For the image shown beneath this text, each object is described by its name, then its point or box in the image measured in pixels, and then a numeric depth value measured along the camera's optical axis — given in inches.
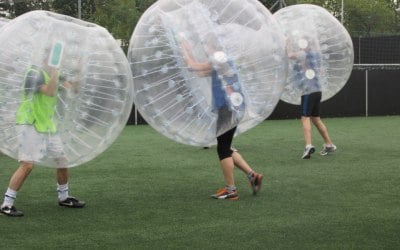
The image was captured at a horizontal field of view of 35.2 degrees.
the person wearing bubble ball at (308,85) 353.4
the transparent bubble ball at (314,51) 350.0
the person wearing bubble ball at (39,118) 206.7
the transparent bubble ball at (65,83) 204.5
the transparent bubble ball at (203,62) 227.1
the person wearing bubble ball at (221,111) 226.3
